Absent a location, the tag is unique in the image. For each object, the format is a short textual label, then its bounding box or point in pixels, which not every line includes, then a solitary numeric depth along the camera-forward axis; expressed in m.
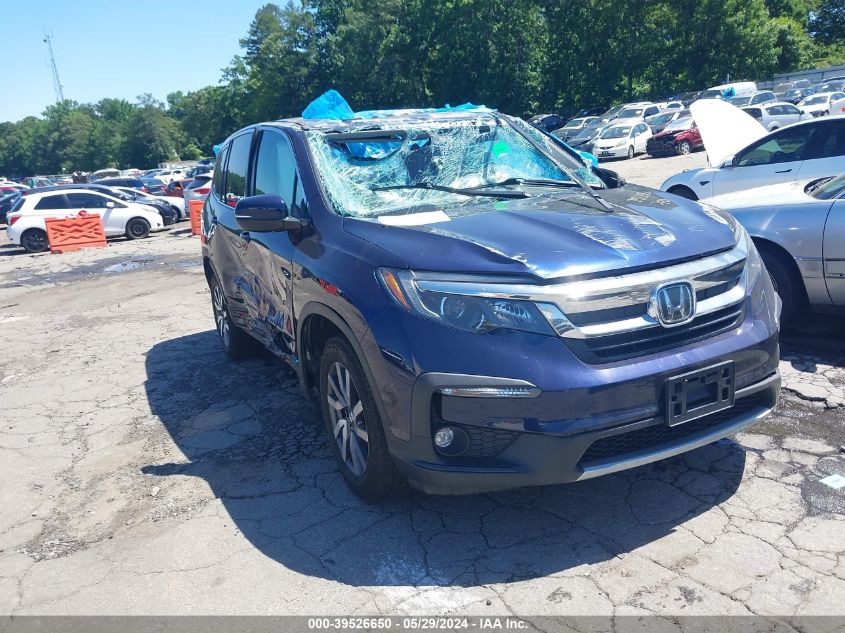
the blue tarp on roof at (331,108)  5.14
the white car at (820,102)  28.71
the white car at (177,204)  21.70
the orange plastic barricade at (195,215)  18.08
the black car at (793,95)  36.10
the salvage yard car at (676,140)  27.06
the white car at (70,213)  18.12
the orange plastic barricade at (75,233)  17.66
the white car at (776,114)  25.47
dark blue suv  2.86
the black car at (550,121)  43.75
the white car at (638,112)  36.03
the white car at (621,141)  29.09
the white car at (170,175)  42.97
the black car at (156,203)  21.11
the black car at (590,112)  50.34
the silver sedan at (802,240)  5.02
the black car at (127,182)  34.25
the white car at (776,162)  8.67
